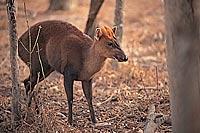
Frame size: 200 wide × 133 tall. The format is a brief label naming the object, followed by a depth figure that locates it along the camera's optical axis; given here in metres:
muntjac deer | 15.05
